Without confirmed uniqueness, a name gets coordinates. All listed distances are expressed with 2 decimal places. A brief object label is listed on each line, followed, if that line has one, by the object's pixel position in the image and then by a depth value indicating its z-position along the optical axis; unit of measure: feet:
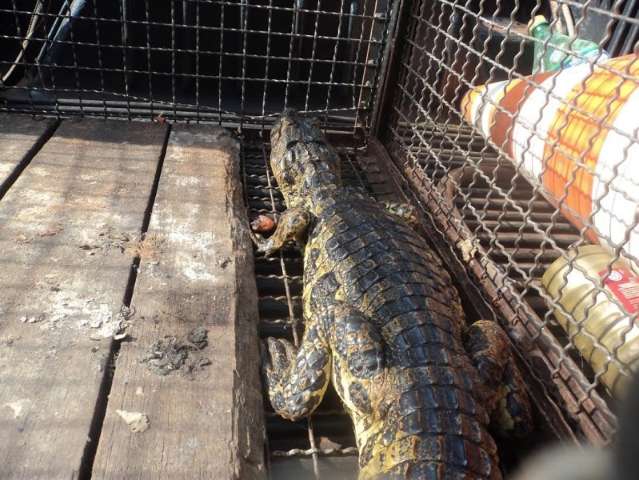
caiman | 1.96
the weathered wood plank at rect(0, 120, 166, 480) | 1.97
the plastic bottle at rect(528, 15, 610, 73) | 4.14
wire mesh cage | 2.47
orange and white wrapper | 2.25
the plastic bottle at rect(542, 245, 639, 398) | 2.29
